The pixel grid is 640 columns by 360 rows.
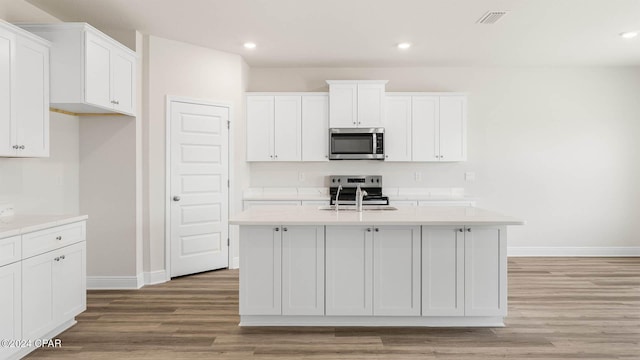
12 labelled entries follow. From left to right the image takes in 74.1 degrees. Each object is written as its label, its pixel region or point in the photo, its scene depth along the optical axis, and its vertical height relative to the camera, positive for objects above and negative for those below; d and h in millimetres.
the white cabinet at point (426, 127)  5551 +675
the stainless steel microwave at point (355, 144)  5469 +442
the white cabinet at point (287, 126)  5539 +680
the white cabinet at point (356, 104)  5484 +961
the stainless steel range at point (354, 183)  5801 -69
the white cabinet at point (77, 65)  3412 +928
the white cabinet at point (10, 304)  2451 -750
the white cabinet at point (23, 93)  2883 +611
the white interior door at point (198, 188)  4711 -116
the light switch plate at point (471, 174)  5891 +46
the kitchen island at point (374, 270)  3166 -689
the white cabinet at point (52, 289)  2678 -768
